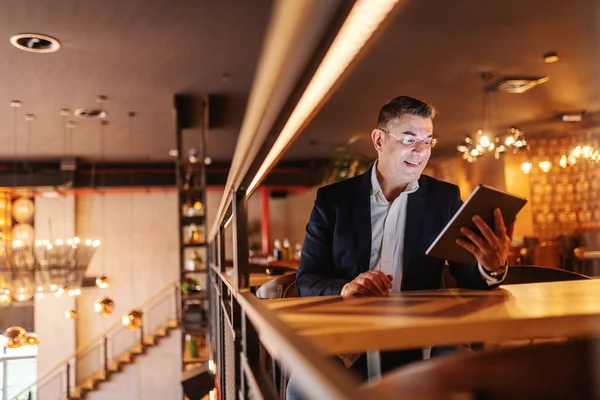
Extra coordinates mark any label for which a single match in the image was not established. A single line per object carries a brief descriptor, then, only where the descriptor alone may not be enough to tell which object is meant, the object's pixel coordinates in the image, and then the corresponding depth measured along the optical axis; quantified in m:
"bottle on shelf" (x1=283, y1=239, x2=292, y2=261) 6.28
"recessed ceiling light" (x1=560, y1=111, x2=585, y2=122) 8.30
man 1.81
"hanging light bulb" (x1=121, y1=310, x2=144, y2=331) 7.23
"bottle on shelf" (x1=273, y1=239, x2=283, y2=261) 6.23
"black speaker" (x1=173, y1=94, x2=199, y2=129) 6.95
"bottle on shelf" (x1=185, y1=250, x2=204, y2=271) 7.82
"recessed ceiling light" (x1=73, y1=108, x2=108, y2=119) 7.38
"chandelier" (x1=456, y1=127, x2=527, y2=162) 6.60
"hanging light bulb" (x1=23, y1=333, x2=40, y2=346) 5.64
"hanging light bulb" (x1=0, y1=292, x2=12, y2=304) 6.49
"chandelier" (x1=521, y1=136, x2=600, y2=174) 8.72
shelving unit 6.98
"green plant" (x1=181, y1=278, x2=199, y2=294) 7.02
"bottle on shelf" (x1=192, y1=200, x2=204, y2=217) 7.31
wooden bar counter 0.76
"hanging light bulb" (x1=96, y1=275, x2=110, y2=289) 7.88
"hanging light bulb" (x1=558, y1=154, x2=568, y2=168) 9.66
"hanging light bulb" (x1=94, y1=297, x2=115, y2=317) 7.04
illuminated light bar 0.57
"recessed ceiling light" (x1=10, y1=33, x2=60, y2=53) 4.73
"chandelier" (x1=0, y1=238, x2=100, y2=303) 6.15
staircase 10.91
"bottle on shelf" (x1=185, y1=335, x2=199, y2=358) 7.43
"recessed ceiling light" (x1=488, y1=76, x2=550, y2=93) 6.26
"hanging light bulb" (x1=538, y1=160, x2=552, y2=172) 9.08
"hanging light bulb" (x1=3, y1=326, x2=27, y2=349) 5.41
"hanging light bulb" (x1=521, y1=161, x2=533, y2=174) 8.72
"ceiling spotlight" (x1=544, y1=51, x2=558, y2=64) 5.57
